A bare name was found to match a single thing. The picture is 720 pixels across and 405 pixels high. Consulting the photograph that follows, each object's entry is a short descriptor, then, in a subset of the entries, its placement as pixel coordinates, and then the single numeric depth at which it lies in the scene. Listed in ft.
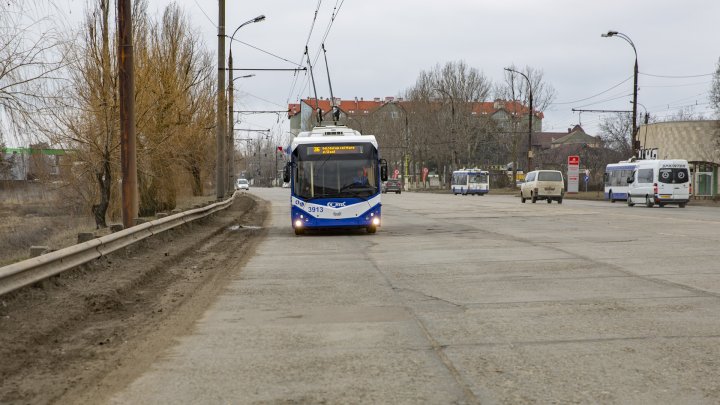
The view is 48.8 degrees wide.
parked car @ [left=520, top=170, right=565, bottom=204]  152.56
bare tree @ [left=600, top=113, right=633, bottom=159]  319.10
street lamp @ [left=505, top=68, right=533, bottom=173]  199.93
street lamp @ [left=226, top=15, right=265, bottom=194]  132.98
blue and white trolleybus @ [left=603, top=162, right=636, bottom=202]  159.53
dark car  275.18
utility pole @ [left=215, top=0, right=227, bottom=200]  103.96
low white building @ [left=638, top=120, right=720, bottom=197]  221.83
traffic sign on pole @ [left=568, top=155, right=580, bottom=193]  191.83
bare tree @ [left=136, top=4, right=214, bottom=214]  83.80
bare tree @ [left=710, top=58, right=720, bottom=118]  175.83
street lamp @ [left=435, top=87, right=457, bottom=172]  291.79
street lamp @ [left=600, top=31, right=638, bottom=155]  146.51
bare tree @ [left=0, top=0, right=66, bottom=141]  38.73
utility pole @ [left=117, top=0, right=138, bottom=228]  52.39
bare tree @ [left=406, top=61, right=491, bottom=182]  291.79
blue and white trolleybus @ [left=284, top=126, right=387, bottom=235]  69.87
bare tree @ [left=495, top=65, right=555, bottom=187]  269.44
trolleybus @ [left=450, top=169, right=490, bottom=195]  240.53
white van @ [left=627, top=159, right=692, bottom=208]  130.72
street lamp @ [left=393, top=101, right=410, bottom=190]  321.36
